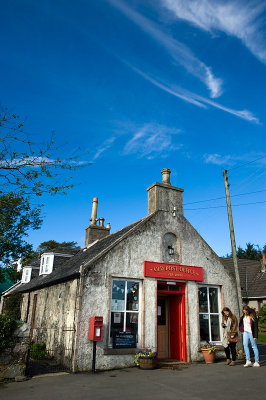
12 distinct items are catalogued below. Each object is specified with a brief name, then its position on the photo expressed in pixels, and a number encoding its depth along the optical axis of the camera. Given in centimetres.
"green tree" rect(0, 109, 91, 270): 964
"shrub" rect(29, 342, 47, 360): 1191
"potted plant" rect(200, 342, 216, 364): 1138
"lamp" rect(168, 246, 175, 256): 1251
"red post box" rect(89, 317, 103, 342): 962
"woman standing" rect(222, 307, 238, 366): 1074
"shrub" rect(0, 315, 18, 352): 830
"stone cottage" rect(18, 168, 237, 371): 1021
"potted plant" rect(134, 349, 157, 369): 994
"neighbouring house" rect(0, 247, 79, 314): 2014
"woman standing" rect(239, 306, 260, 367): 1015
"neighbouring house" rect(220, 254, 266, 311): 2872
